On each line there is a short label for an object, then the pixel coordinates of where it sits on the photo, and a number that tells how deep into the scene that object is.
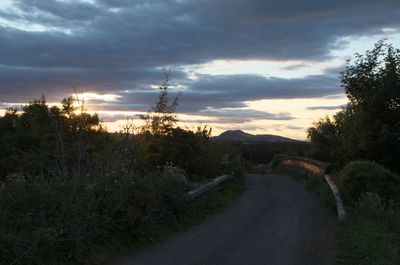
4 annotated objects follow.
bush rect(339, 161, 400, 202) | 16.06
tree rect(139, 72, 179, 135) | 19.62
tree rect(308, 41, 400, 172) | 22.91
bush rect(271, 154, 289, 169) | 42.61
